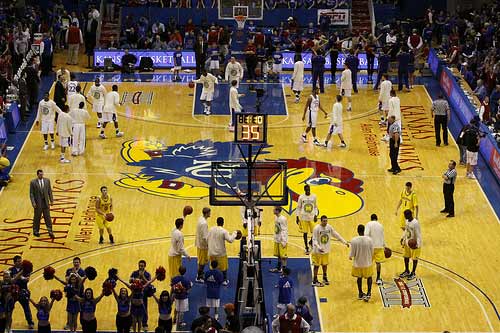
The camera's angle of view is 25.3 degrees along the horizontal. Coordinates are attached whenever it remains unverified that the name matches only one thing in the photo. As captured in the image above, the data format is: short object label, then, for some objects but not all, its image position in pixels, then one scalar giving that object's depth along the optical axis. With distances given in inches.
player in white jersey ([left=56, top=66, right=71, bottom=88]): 1434.5
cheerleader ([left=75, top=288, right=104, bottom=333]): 840.9
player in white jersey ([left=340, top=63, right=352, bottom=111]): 1477.6
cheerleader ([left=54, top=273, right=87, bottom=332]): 853.8
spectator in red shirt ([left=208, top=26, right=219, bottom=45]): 1754.4
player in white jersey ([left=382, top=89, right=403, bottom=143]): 1302.9
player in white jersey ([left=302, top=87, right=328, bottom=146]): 1314.0
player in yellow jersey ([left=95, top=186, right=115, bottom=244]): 1022.4
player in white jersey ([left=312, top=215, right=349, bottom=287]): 941.8
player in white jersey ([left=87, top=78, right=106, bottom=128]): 1371.8
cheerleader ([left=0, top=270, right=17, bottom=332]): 847.1
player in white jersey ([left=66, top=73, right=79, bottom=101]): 1416.1
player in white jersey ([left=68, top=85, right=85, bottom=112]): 1297.1
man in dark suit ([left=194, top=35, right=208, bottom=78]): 1663.8
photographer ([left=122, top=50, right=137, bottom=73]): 1712.6
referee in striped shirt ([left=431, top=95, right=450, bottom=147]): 1334.9
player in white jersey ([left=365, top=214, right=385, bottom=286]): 945.5
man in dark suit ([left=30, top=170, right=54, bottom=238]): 1032.2
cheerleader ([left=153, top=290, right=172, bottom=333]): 843.4
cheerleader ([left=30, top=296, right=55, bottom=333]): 837.2
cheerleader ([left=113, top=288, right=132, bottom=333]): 844.6
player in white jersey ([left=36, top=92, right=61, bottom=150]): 1282.0
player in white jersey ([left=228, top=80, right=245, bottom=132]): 1363.2
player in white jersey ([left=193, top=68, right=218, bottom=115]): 1449.3
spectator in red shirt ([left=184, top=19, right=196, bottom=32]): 1876.2
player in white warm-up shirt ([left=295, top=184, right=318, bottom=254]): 1007.0
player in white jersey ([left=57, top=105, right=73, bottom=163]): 1253.7
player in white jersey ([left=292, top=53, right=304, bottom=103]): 1515.7
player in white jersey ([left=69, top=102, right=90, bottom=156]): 1267.2
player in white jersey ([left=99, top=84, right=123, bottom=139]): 1349.7
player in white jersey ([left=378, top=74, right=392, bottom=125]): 1401.3
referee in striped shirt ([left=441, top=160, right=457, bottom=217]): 1099.9
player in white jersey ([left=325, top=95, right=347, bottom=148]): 1291.8
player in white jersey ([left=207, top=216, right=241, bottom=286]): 938.7
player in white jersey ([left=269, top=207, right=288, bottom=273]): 971.3
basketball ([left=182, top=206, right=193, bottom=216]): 957.2
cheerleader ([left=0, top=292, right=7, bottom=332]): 844.6
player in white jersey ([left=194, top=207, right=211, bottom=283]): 953.5
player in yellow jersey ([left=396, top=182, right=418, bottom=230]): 1029.8
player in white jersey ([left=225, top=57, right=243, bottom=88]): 1513.3
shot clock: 911.0
